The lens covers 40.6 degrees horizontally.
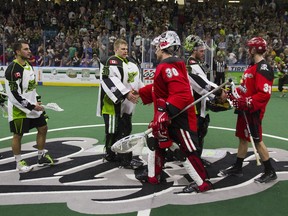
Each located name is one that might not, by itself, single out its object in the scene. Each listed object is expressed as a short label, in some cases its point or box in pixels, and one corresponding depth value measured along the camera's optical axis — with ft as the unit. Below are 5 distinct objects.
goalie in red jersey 13.32
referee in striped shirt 47.26
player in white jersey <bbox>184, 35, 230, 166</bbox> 16.08
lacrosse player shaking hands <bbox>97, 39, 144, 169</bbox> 16.76
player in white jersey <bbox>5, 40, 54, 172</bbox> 16.14
